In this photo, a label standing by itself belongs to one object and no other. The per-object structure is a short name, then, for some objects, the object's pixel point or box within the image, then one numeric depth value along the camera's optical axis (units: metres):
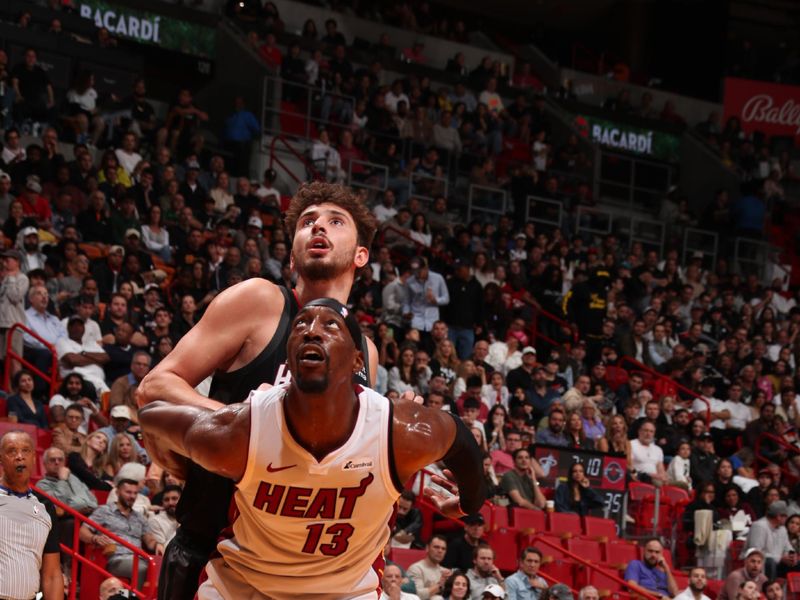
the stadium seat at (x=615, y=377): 17.55
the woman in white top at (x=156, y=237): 15.41
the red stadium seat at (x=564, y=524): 13.51
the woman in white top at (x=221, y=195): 17.13
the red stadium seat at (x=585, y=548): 13.41
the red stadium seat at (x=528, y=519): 13.26
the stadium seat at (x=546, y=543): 12.66
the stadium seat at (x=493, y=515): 12.92
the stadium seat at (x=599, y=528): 13.83
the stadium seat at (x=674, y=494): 15.02
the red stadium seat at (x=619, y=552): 13.72
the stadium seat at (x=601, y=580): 13.09
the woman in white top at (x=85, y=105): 16.97
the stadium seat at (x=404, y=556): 11.97
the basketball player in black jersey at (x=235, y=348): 4.20
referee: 7.34
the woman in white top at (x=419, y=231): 18.70
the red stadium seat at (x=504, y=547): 12.92
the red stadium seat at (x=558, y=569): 13.09
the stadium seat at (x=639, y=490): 14.70
